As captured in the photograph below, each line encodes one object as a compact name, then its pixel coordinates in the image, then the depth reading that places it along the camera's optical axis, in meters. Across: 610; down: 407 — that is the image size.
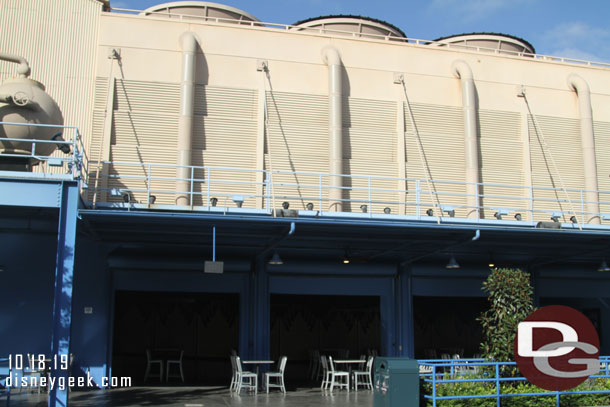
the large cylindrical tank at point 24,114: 15.05
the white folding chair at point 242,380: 16.59
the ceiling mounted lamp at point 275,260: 16.97
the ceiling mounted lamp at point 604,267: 18.75
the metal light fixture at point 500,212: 18.74
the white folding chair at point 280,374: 16.89
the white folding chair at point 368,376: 17.81
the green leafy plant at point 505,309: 13.20
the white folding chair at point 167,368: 20.34
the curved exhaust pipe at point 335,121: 21.06
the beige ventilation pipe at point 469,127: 22.27
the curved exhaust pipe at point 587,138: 23.39
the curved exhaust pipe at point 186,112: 20.14
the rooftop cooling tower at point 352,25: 26.56
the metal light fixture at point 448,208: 17.42
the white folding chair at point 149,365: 20.42
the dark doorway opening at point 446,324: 26.27
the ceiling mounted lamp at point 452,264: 17.95
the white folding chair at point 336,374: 17.71
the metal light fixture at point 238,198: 16.57
